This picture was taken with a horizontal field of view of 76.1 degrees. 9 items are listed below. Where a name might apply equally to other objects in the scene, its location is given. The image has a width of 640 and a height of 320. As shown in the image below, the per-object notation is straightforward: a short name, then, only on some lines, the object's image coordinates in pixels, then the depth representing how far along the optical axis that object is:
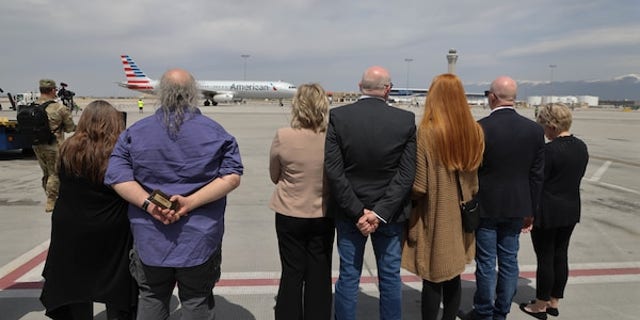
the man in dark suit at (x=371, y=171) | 2.56
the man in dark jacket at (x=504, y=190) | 2.83
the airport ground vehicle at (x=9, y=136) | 9.62
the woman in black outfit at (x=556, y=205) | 3.14
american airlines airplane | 53.81
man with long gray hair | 2.17
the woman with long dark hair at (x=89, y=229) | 2.46
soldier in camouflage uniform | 5.12
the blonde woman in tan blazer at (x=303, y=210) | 2.67
